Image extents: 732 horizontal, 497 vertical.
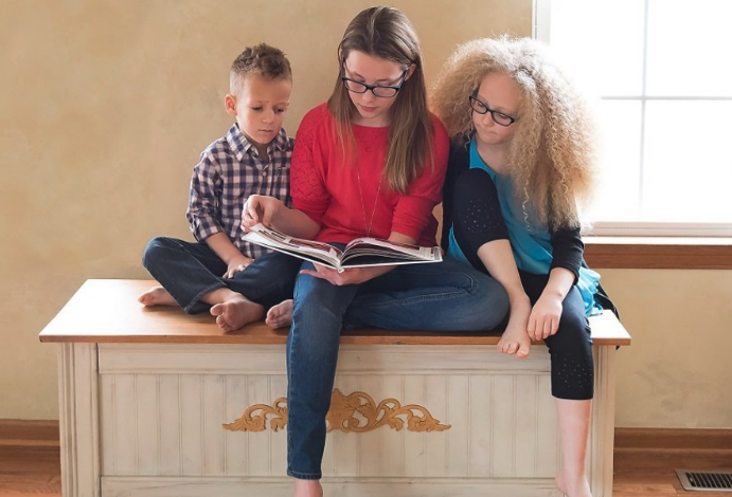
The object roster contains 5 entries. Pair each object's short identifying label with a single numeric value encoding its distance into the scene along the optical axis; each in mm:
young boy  2107
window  2469
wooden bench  2037
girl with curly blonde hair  1957
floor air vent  2365
